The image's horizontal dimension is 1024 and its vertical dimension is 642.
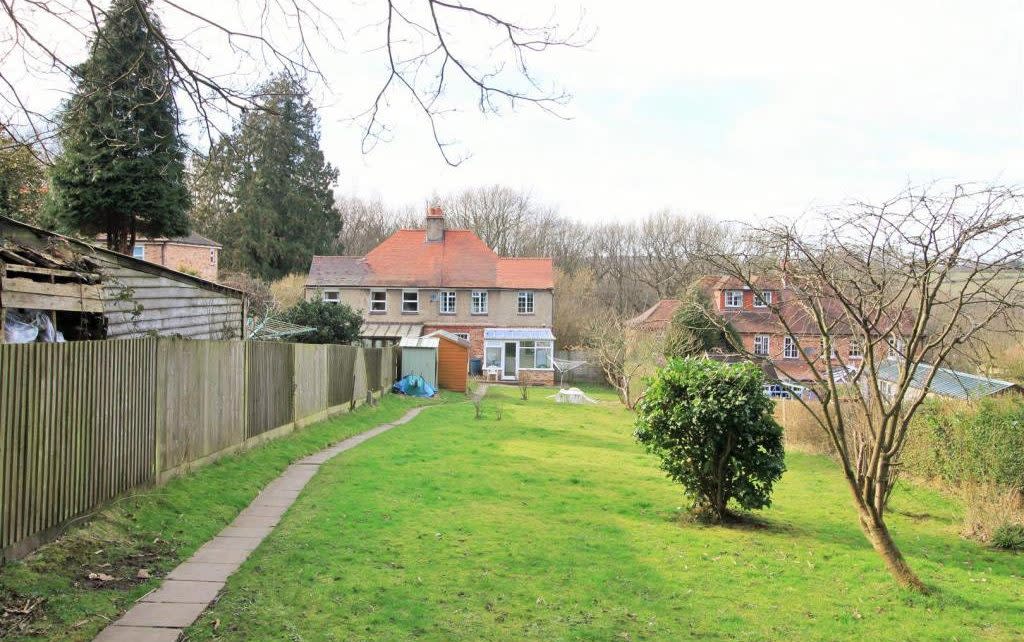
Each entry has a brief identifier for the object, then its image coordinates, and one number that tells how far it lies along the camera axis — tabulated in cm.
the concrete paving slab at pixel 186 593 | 554
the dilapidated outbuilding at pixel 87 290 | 831
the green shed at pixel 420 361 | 3228
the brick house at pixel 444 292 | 4531
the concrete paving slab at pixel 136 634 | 475
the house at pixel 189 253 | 3975
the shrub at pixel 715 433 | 948
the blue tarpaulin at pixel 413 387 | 3017
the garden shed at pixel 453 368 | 3459
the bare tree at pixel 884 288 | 655
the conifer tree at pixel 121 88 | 614
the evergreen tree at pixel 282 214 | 4781
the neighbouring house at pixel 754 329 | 4036
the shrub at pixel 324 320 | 2703
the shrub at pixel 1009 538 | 955
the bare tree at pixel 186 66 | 543
